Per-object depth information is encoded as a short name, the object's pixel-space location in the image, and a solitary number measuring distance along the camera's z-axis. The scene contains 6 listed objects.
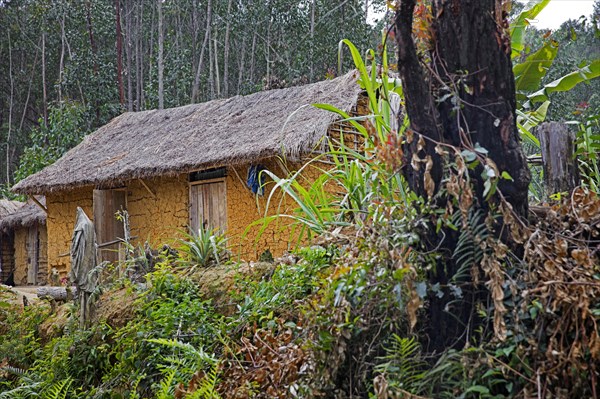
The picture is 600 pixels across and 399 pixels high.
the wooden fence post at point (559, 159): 4.28
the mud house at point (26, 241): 19.33
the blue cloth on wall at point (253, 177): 10.74
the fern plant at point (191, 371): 3.98
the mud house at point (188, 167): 10.79
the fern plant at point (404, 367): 3.11
